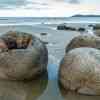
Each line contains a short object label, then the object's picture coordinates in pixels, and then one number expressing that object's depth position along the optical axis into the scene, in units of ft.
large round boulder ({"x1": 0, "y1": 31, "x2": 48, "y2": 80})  4.52
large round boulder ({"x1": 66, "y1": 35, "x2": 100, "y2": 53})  5.33
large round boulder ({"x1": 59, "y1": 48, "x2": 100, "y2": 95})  4.15
